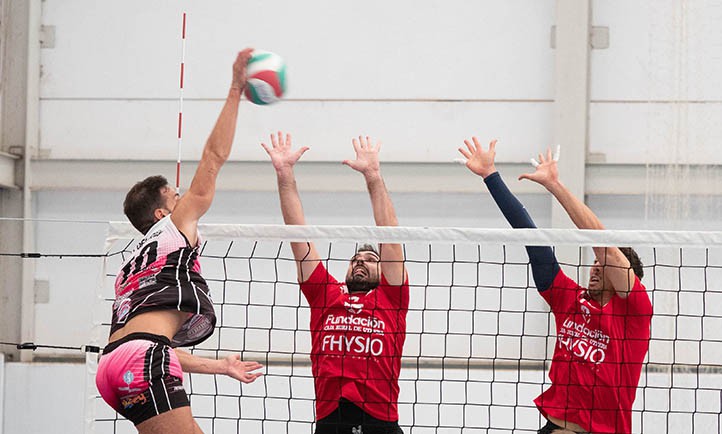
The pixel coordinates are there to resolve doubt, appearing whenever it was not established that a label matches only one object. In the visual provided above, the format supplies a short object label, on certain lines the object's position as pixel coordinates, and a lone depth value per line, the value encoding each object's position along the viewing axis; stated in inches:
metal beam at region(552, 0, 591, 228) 698.2
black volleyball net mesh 663.8
